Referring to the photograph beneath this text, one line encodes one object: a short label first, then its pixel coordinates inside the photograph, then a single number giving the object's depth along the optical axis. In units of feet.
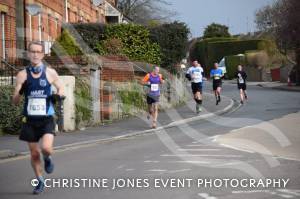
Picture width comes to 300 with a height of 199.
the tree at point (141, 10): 225.35
